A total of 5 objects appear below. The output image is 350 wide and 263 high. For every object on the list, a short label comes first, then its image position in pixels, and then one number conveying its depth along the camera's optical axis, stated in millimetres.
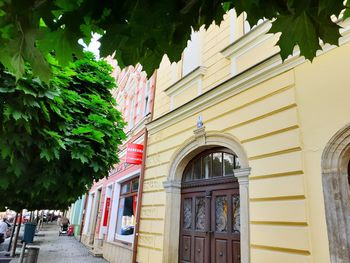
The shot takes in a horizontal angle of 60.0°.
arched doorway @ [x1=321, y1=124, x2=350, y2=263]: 3725
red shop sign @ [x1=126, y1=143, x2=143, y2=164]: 8883
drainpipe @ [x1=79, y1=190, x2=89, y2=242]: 21134
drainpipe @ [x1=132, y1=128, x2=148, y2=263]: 8133
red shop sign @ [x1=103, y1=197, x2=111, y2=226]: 13975
